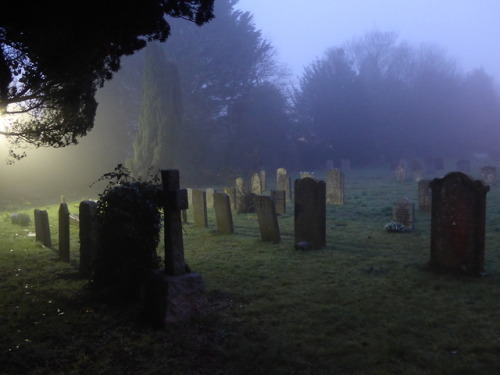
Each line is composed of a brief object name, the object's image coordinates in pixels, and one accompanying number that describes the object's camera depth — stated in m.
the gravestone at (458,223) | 6.26
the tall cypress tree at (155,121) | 25.34
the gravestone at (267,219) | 9.19
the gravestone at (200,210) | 11.77
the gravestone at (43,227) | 9.76
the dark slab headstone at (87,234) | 6.80
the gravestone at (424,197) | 12.68
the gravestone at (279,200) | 13.39
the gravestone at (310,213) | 8.43
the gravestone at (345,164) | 35.12
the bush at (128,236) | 5.65
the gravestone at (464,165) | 25.83
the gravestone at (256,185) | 17.58
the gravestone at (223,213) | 10.44
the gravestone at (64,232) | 8.22
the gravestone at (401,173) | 24.06
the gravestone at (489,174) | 20.64
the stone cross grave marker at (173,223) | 4.89
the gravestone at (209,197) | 15.22
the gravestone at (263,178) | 20.42
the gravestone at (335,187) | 15.66
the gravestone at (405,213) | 10.05
